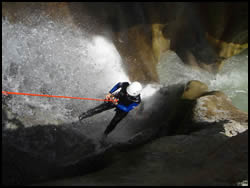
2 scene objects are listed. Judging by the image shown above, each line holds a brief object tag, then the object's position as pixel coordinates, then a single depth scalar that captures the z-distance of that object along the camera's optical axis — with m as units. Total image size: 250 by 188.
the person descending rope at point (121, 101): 4.32
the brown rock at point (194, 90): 6.45
